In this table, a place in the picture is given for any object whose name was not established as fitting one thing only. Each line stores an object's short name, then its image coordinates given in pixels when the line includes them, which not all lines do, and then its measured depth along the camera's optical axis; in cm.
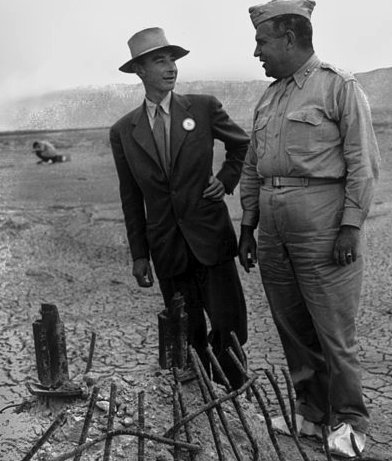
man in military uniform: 302
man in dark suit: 350
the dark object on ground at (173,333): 326
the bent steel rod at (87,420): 233
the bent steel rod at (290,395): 257
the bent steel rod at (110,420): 236
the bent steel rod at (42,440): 221
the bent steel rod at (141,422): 236
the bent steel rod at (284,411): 253
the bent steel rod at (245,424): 247
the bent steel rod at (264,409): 250
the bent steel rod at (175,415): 244
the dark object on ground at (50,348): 313
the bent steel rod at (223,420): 250
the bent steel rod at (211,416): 246
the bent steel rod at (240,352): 283
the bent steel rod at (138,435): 219
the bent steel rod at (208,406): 238
